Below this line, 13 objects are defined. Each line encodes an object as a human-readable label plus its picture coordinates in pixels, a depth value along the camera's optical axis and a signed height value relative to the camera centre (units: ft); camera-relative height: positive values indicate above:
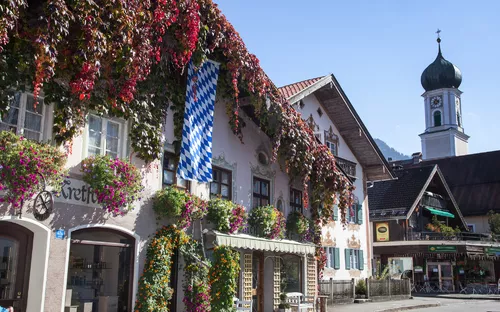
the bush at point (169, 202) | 44.06 +5.26
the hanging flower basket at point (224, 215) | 48.26 +4.75
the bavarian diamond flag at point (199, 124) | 46.67 +12.42
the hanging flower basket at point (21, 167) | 32.55 +5.90
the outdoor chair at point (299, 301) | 55.01 -2.97
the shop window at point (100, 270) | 39.11 -0.10
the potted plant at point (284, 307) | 55.57 -3.46
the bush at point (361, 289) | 80.89 -2.32
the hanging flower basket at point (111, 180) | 38.27 +6.10
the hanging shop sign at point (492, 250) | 123.21 +5.33
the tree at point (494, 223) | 139.03 +12.76
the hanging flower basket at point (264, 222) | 54.19 +4.77
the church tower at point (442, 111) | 258.78 +74.83
